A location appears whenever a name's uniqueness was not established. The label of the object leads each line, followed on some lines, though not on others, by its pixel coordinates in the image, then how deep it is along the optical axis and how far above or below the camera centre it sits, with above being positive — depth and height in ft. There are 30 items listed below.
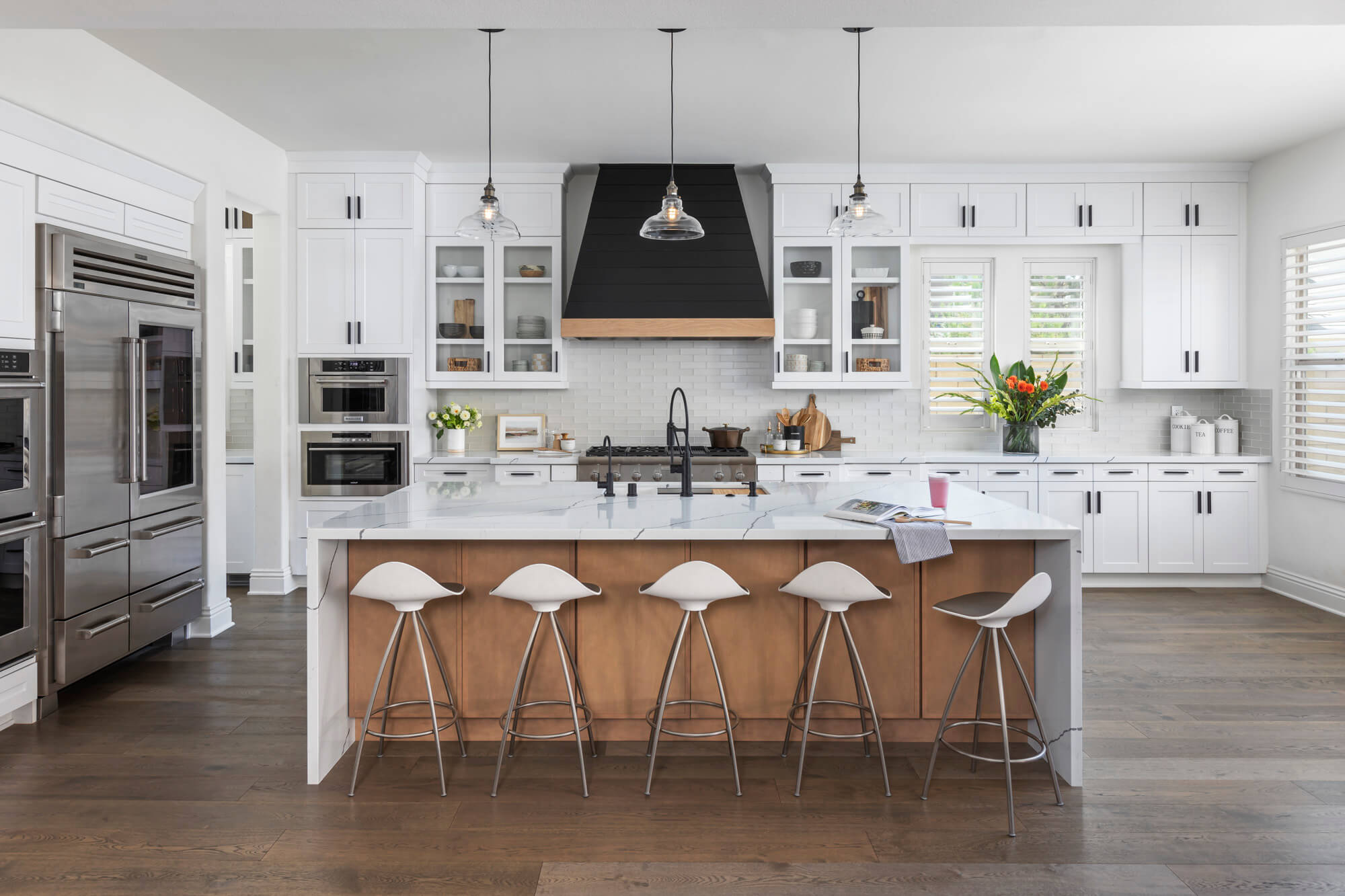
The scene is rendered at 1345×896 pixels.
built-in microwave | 18.70 +0.77
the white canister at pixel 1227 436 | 19.70 -0.08
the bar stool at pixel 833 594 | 9.43 -1.83
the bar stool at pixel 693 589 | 9.49 -1.78
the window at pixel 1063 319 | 20.84 +2.79
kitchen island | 10.55 -2.41
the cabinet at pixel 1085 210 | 19.56 +5.13
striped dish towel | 9.65 -1.25
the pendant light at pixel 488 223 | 12.41 +3.06
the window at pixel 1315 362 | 17.11 +1.48
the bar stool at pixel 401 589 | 9.53 -1.79
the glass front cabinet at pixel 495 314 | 19.52 +2.70
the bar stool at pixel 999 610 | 8.98 -1.98
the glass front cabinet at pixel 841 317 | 19.67 +2.67
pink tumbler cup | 10.52 -0.74
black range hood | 18.97 +3.62
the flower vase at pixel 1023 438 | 19.79 -0.14
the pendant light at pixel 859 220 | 11.82 +2.97
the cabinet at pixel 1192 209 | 19.57 +5.16
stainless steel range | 18.34 -0.78
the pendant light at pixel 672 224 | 11.53 +2.85
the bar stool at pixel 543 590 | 9.48 -1.79
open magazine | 10.12 -0.99
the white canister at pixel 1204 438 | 19.75 -0.12
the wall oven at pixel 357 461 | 18.67 -0.69
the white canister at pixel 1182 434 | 20.15 -0.05
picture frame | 20.13 -0.06
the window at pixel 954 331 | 20.94 +2.50
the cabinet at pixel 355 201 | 18.66 +5.04
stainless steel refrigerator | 11.77 -0.30
